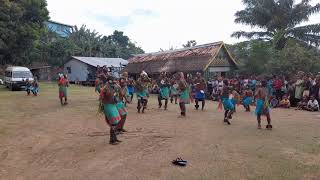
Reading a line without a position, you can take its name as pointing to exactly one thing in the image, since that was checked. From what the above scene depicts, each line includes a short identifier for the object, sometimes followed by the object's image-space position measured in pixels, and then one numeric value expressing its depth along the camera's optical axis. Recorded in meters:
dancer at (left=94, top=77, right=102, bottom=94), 18.21
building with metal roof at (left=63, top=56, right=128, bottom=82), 39.59
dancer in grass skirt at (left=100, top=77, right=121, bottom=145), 8.92
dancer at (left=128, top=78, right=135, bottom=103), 17.33
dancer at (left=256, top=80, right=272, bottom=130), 10.88
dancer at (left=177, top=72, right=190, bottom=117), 13.83
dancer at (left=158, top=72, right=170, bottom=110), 16.14
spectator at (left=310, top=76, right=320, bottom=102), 16.05
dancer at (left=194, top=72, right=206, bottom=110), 15.93
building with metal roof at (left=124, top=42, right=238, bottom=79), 26.35
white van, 29.45
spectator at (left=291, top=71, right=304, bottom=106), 16.91
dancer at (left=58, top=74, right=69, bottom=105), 17.31
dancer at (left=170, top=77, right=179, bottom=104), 18.47
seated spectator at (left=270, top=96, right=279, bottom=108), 17.81
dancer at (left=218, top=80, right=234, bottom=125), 12.21
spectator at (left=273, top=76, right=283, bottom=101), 17.92
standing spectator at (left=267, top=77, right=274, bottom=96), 17.28
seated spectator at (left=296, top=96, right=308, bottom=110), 16.41
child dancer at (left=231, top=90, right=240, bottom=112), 13.51
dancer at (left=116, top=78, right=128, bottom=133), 9.68
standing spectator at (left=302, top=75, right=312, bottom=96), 16.53
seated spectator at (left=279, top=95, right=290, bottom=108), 17.35
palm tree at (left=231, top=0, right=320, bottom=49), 28.06
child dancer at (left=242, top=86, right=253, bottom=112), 15.91
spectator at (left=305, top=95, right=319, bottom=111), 15.91
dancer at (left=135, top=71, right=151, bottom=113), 14.80
